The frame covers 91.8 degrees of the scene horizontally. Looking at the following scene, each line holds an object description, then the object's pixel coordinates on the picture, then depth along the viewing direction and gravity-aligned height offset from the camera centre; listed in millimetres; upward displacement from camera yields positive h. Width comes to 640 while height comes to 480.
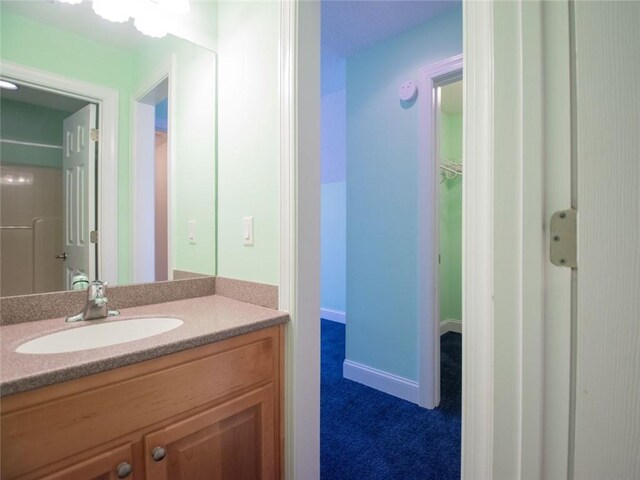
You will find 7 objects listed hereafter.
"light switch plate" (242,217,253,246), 1301 +40
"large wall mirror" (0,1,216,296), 1073 +373
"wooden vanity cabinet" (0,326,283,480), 649 -458
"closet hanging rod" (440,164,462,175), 3271 +750
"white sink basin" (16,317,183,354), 890 -302
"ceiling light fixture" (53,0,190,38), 1221 +949
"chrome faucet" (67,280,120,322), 1058 -221
